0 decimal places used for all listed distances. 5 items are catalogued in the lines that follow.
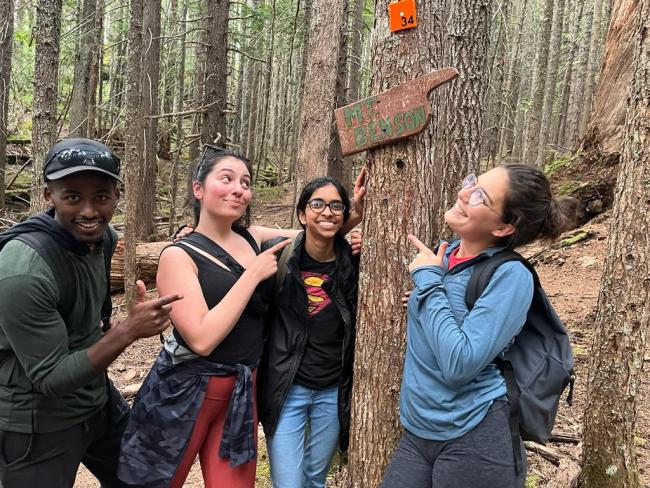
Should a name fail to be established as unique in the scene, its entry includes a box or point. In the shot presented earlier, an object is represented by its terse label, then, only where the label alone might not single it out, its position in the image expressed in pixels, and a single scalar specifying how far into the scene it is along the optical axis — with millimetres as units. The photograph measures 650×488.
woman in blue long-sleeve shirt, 1815
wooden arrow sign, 2316
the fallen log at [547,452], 3726
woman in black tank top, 2375
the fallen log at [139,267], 9422
